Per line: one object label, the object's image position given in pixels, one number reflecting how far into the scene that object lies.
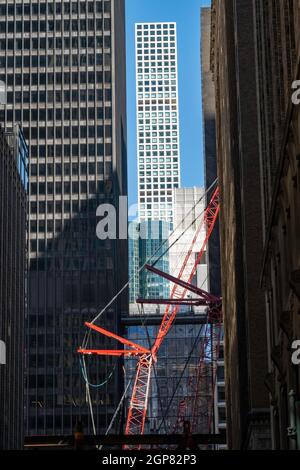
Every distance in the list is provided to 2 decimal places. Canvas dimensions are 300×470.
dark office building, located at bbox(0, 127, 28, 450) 150.00
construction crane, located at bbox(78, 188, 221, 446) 176.25
